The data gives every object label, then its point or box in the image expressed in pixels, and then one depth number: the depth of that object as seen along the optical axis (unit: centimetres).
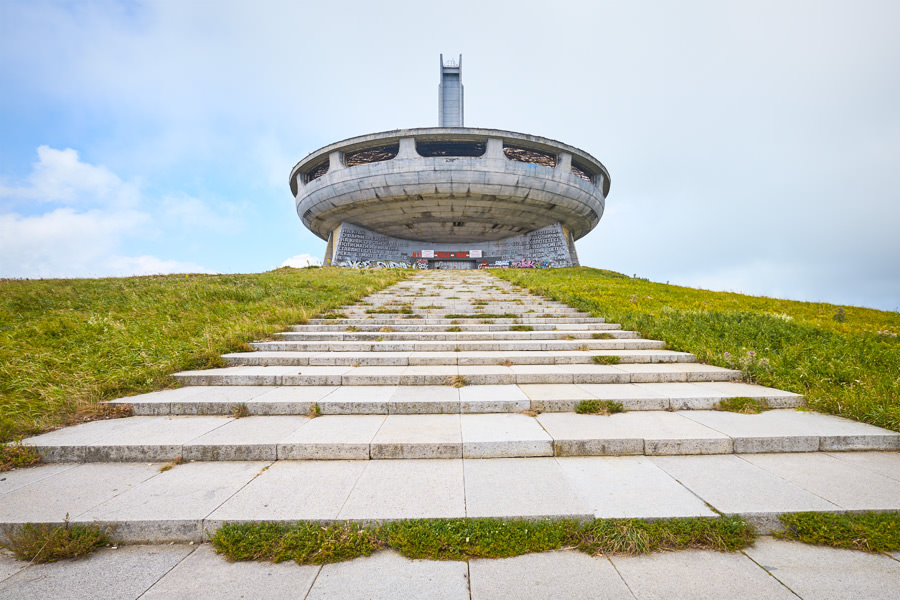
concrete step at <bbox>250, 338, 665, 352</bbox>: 705
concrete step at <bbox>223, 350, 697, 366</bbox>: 626
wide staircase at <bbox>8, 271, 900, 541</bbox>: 271
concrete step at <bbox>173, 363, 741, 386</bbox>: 534
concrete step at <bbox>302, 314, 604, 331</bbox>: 897
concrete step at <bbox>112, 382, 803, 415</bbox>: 446
